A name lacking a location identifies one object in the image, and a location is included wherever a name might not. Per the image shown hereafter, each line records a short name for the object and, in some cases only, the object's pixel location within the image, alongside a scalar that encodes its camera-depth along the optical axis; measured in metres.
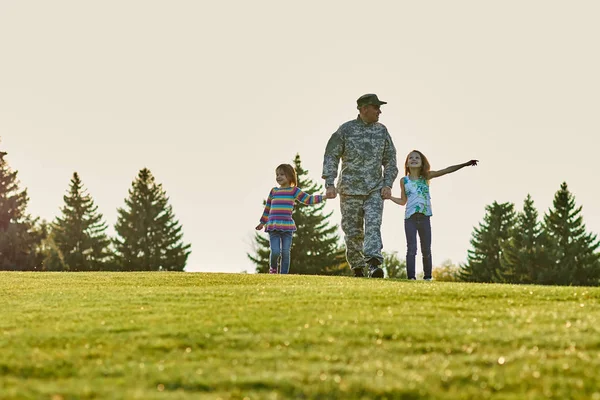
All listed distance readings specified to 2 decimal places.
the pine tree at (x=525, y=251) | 65.24
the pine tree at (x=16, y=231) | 63.84
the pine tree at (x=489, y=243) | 71.31
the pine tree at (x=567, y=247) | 65.06
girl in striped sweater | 15.69
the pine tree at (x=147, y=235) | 62.75
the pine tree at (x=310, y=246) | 57.41
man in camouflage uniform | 14.82
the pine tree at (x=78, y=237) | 63.97
